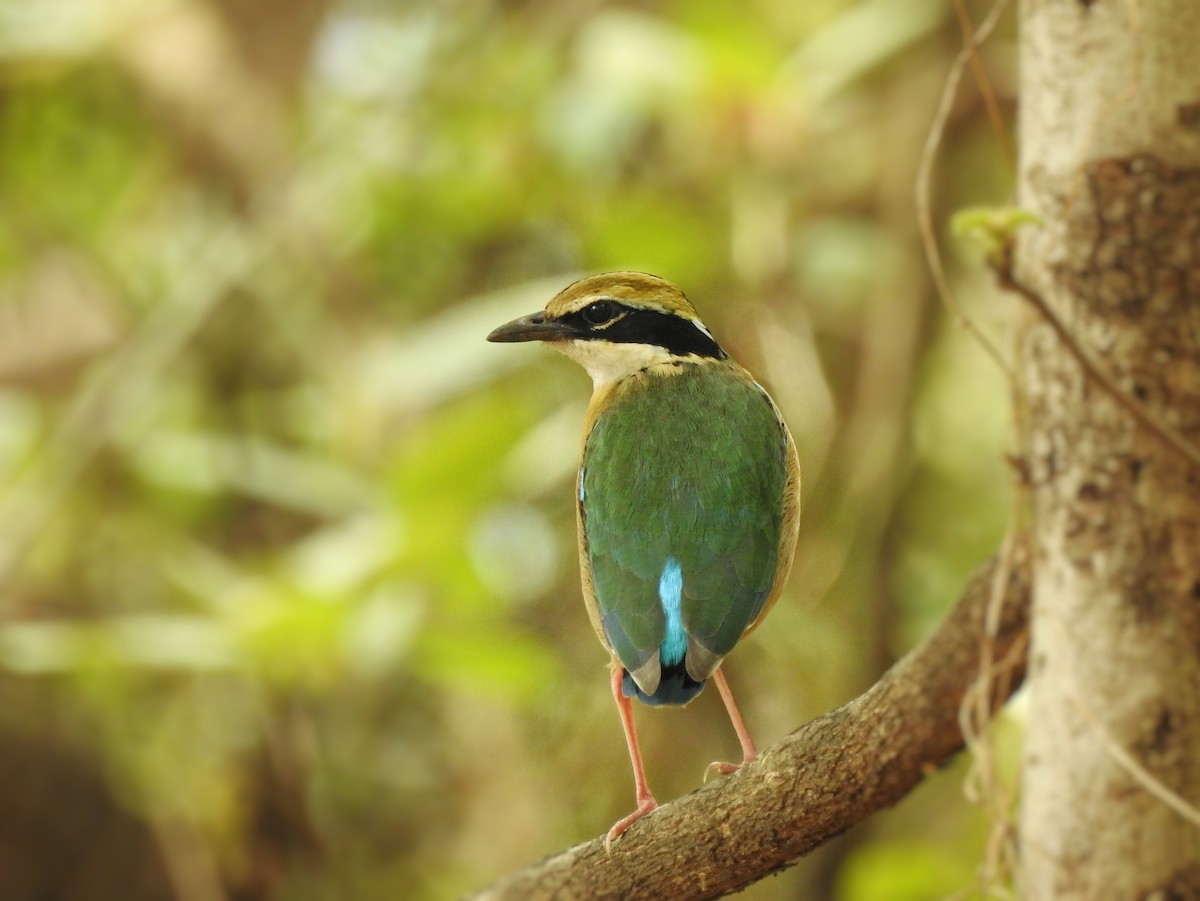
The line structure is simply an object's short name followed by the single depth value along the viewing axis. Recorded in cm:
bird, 611
